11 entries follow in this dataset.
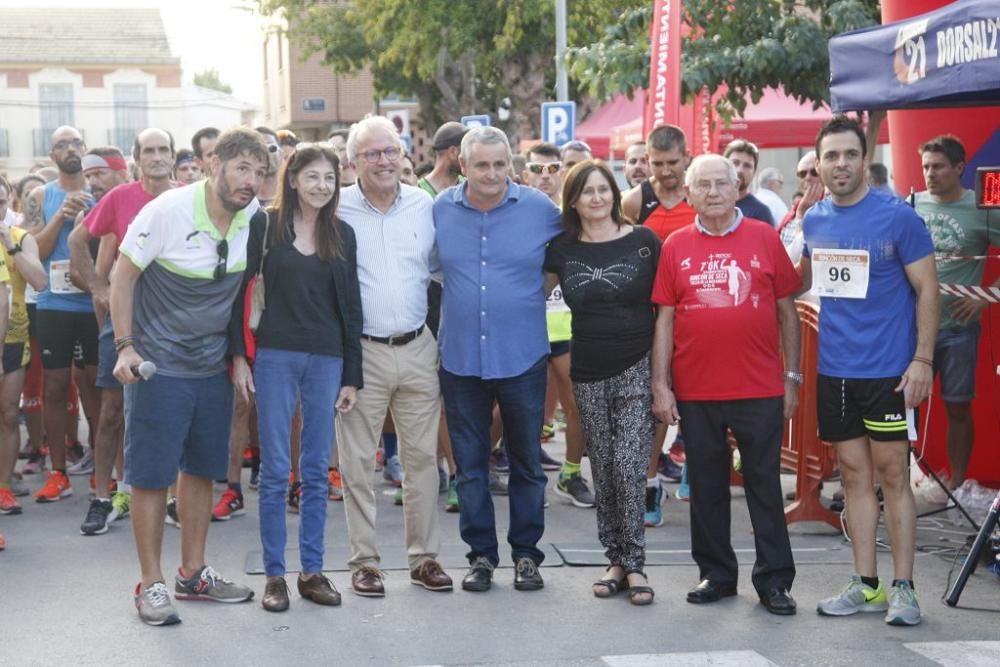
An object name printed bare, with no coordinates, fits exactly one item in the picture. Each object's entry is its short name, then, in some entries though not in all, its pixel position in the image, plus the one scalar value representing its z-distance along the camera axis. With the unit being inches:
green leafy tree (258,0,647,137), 1098.7
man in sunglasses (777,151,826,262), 368.6
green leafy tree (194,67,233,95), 4852.4
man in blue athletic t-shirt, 241.9
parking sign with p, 705.6
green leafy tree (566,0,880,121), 520.1
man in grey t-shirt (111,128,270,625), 240.2
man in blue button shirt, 257.9
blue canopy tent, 251.6
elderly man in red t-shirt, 248.5
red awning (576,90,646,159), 951.6
